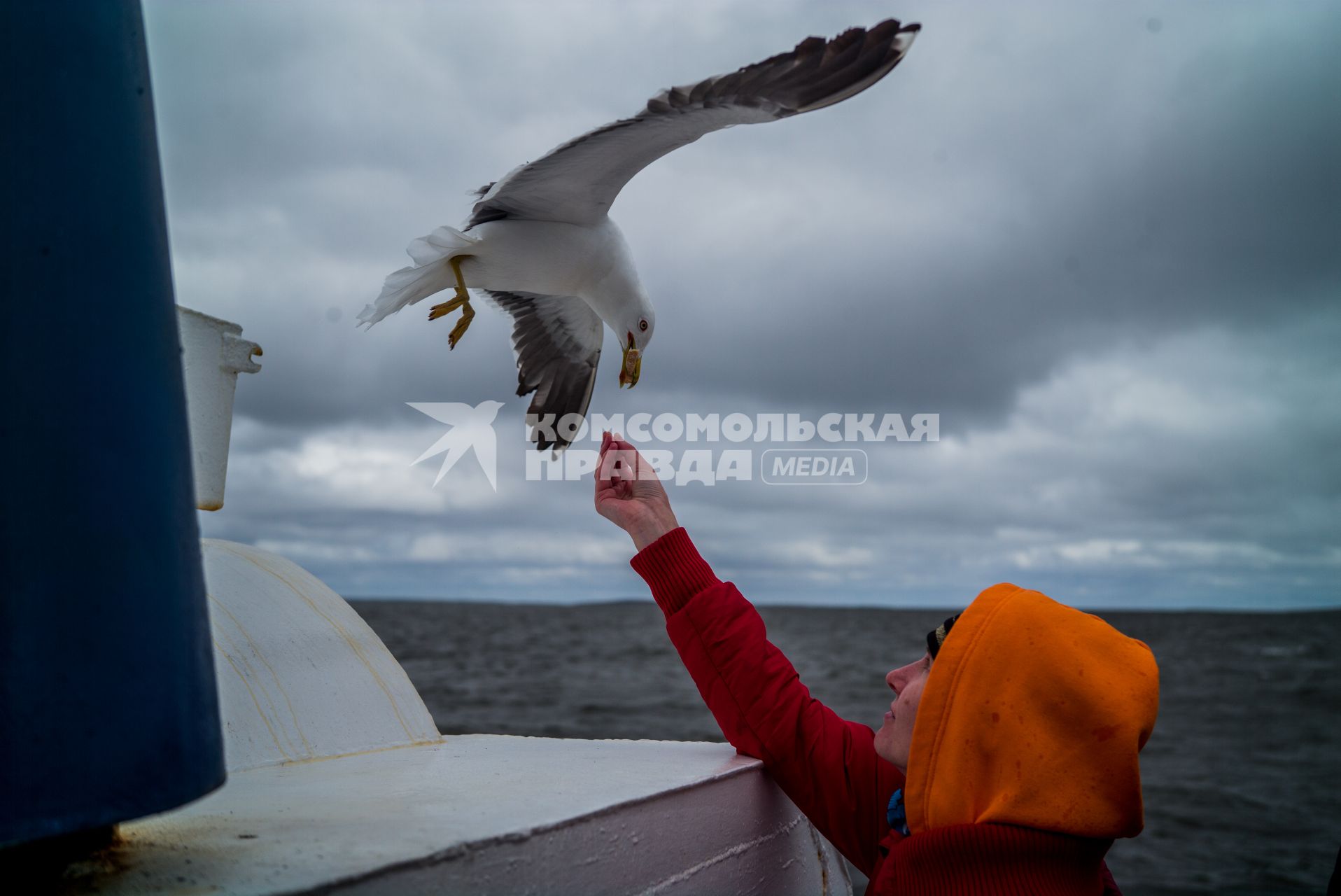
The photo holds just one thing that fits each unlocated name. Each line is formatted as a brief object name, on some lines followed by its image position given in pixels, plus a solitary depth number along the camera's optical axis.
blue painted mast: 1.15
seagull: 3.51
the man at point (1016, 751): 1.79
